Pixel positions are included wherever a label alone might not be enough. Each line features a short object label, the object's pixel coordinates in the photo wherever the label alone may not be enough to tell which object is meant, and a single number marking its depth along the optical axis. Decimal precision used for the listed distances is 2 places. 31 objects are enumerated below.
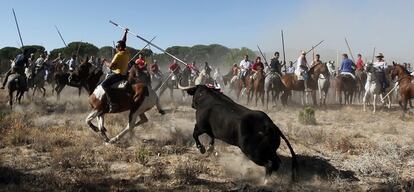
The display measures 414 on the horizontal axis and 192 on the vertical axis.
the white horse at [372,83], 20.22
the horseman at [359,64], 24.73
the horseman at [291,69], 27.81
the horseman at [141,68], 16.80
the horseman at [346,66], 22.28
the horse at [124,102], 11.77
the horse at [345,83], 21.98
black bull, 7.80
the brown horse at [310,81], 21.92
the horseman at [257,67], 21.77
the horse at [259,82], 21.50
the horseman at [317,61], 22.04
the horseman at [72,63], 23.43
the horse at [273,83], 21.11
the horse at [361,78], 24.23
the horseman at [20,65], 17.98
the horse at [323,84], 21.89
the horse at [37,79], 23.08
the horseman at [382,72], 20.53
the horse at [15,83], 17.92
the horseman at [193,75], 27.48
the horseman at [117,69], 11.70
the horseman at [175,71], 25.35
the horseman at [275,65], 21.52
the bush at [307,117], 15.67
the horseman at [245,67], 24.27
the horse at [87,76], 13.05
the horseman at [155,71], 25.23
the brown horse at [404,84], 17.91
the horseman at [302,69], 22.00
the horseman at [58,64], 24.36
